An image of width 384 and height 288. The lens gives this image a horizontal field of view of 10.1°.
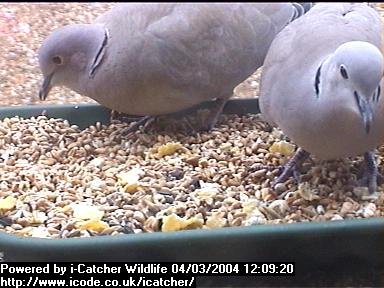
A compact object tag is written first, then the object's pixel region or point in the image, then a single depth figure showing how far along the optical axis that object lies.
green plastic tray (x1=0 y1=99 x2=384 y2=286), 1.02
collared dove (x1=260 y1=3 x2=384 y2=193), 1.00
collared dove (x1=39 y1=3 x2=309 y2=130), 1.08
